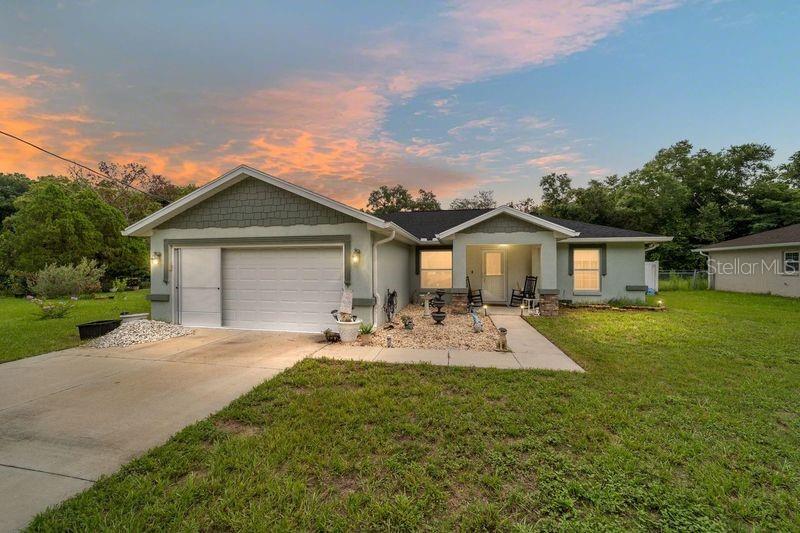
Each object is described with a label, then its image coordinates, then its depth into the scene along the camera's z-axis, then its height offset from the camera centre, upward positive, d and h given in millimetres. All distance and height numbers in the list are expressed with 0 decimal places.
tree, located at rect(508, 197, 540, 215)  31853 +6453
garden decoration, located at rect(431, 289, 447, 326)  8828 -1300
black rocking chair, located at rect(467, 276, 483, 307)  12164 -1201
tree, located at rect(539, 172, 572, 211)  28406 +7002
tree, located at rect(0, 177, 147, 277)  17609 +1987
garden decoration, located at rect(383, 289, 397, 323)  9188 -1103
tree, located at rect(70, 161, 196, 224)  28141 +7309
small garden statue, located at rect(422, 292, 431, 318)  10094 -1364
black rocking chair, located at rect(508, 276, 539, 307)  11906 -905
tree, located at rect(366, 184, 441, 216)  35344 +7583
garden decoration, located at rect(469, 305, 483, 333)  7895 -1418
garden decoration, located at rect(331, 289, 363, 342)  7109 -1208
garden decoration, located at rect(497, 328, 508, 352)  6331 -1512
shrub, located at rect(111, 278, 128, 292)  17688 -1002
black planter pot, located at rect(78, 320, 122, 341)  7156 -1399
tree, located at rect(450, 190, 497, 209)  36656 +7781
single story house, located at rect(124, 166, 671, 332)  7805 +313
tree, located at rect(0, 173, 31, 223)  29311 +7828
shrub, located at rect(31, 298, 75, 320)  9602 -1284
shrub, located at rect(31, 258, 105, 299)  14911 -651
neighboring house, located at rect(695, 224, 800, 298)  14602 +258
